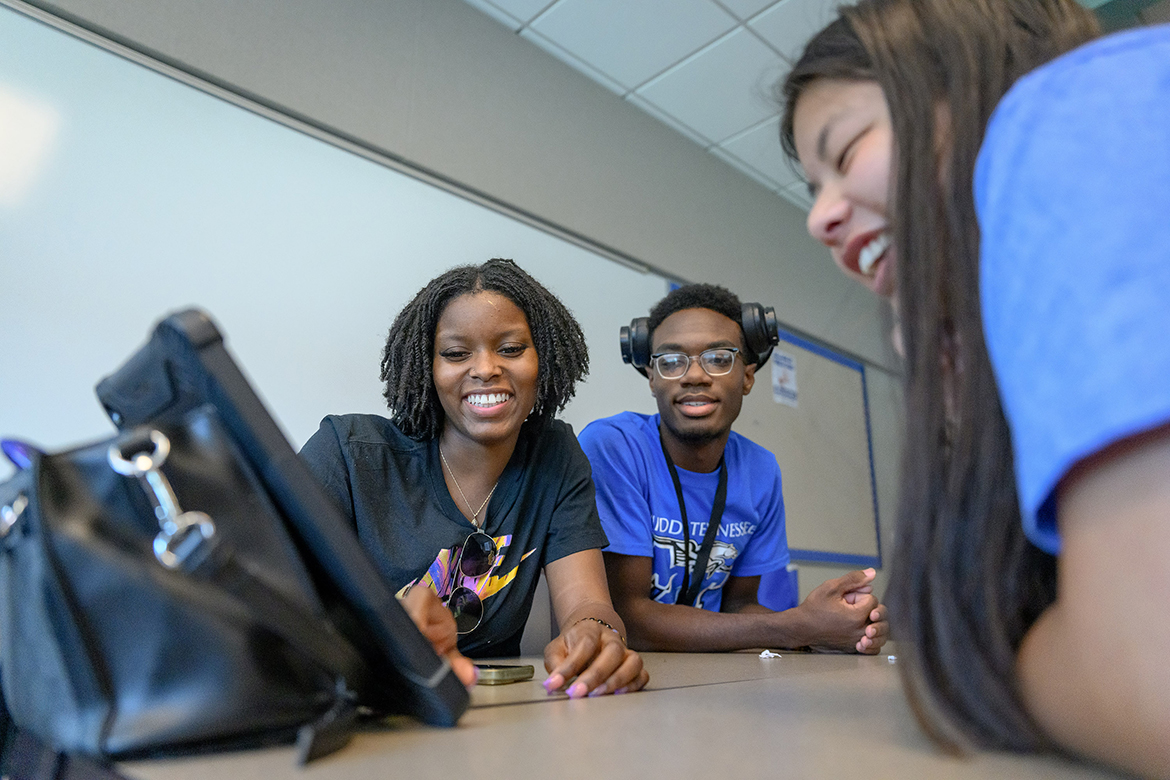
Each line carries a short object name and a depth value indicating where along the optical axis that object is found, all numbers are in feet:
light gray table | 1.15
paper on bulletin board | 11.44
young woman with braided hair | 3.62
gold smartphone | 2.35
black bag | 1.11
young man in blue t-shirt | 4.34
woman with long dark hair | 1.07
